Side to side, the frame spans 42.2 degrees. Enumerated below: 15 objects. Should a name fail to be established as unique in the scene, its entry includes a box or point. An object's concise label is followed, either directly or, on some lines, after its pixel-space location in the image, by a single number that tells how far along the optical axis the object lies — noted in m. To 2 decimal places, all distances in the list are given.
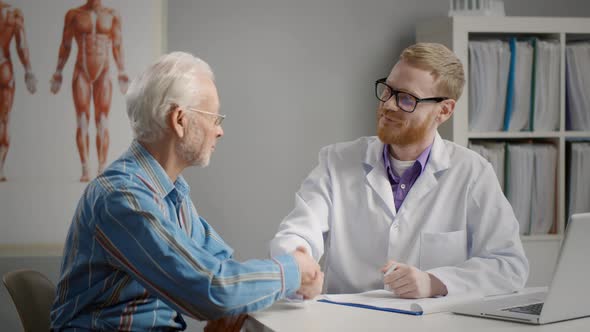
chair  1.86
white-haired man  1.54
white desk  1.59
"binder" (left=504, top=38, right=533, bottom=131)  3.35
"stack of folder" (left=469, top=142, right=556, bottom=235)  3.39
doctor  2.23
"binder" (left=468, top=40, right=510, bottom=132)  3.31
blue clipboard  1.73
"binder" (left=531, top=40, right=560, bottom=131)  3.36
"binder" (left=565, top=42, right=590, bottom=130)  3.42
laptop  1.54
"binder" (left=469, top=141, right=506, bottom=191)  3.35
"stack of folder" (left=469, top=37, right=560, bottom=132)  3.33
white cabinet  3.26
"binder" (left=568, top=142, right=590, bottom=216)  3.45
